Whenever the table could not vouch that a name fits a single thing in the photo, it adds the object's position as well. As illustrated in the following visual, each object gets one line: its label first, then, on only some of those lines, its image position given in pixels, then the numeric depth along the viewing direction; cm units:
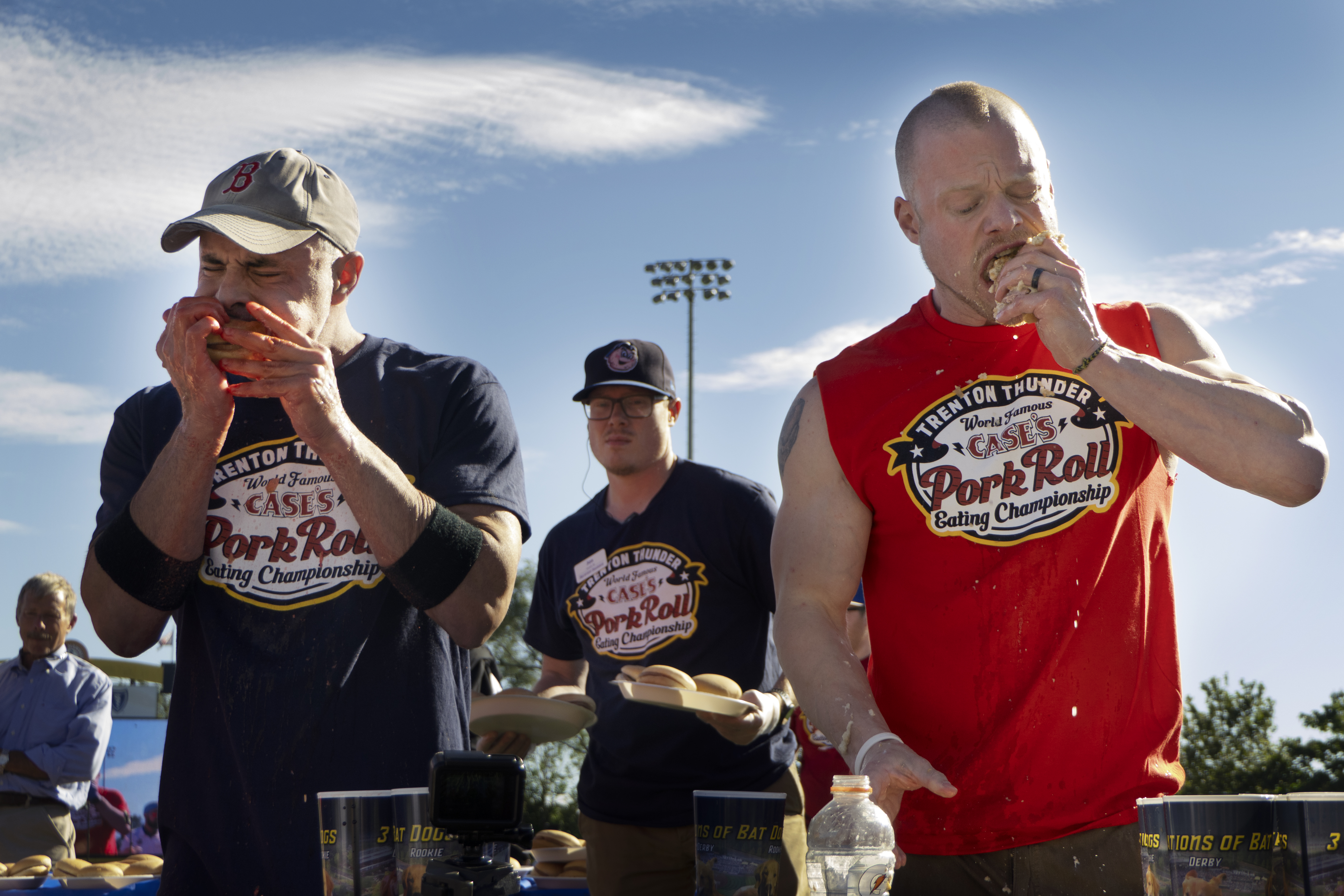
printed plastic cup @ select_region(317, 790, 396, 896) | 167
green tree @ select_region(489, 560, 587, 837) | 2989
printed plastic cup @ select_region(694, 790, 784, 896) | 187
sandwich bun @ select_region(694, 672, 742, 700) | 321
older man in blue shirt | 674
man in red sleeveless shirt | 204
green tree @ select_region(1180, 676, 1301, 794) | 2245
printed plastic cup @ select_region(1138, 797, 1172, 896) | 144
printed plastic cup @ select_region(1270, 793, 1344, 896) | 137
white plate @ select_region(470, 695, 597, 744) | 318
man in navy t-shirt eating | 218
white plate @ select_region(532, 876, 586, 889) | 380
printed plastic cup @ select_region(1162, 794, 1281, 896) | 141
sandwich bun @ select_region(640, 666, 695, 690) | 297
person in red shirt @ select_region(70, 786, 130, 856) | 1051
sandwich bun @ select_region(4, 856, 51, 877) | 426
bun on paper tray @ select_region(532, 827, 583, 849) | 466
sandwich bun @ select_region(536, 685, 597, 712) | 369
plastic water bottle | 152
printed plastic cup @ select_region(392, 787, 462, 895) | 169
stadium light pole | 3238
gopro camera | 156
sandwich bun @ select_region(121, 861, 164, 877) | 431
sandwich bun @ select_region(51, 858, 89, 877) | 426
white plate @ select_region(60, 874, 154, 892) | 354
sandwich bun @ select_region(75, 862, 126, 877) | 420
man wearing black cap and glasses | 395
